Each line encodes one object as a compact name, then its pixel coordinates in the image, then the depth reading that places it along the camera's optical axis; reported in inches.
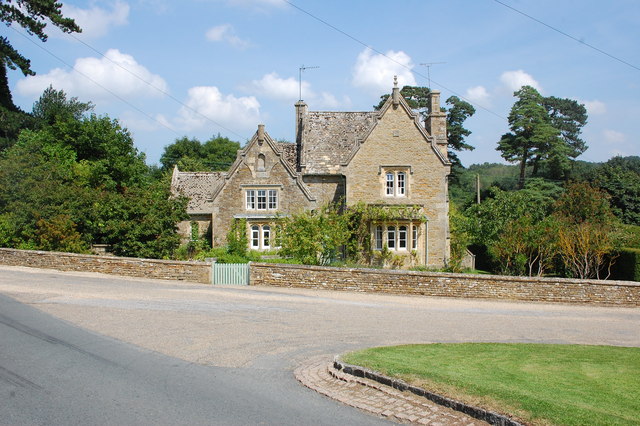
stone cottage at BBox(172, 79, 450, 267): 1476.4
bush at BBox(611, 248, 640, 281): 1189.1
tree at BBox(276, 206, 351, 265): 1147.9
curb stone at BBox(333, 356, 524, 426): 315.6
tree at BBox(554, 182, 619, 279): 1239.5
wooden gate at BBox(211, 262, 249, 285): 1043.9
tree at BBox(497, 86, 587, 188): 2596.0
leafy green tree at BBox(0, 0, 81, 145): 1210.0
